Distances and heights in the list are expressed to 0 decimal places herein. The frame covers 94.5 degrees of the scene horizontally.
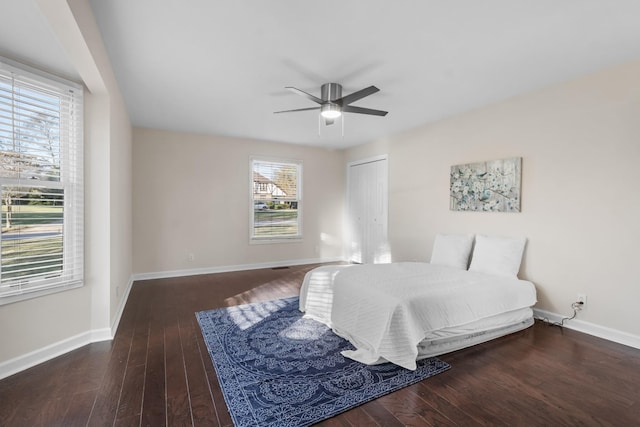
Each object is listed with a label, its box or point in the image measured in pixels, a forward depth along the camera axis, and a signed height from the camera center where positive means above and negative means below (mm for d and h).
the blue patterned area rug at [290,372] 1772 -1211
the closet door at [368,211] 5605 -58
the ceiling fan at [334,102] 3088 +1096
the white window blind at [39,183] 2107 +154
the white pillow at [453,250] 3756 -533
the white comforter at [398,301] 2270 -829
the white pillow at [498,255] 3320 -524
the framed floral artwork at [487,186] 3521 +309
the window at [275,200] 5863 +133
